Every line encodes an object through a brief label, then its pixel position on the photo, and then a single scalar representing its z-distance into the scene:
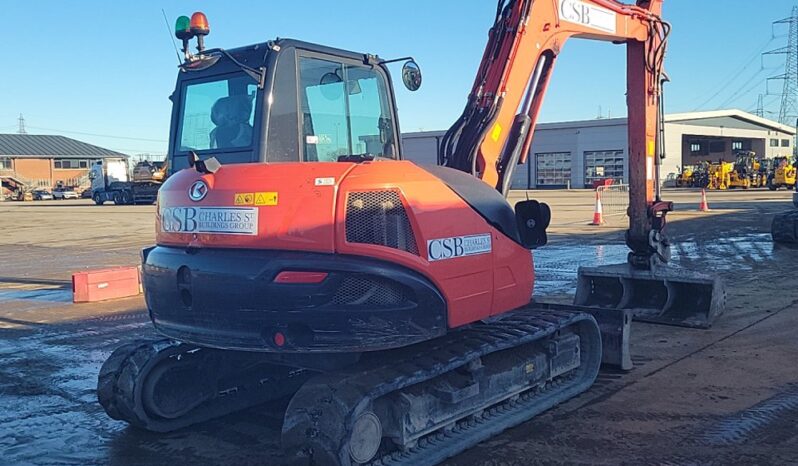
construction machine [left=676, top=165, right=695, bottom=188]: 51.38
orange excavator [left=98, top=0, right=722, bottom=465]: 4.45
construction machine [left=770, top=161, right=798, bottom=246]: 15.95
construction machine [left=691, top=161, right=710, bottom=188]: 49.41
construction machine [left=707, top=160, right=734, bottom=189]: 48.19
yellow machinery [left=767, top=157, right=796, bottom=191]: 44.06
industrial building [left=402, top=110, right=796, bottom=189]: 57.62
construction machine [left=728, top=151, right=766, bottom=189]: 47.72
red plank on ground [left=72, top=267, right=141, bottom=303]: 11.30
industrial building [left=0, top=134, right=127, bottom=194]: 75.44
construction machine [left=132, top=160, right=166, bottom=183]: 44.44
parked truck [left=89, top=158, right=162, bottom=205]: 46.00
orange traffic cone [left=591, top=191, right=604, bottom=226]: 22.16
